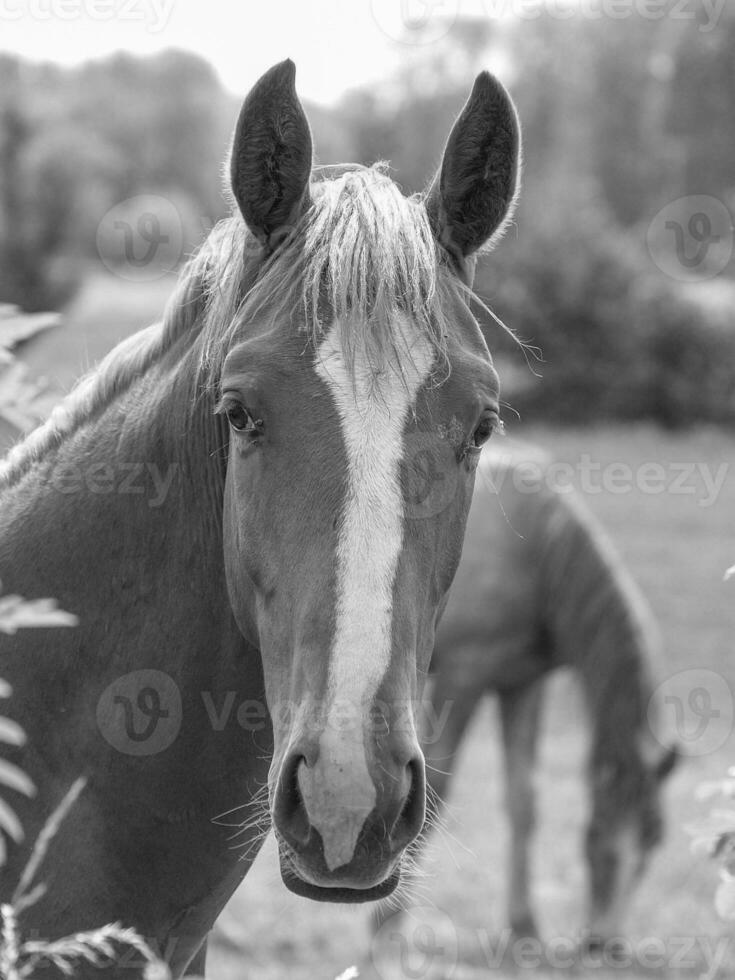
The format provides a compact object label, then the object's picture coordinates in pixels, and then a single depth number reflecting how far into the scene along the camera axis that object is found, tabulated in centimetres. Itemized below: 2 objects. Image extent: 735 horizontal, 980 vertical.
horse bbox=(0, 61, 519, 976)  717
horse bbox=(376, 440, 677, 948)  1302
